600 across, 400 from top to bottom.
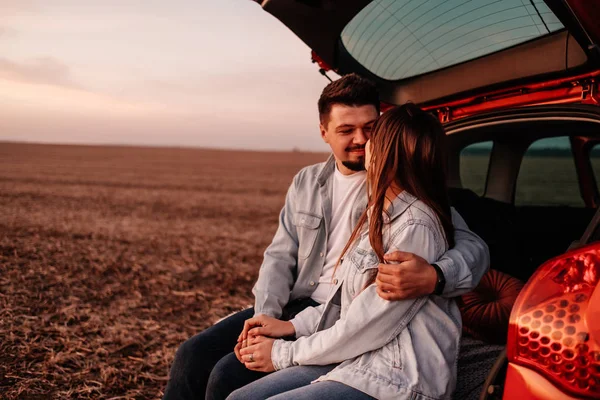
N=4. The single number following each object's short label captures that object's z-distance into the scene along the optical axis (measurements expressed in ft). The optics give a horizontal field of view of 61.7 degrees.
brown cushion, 8.09
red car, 4.31
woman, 5.61
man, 7.99
